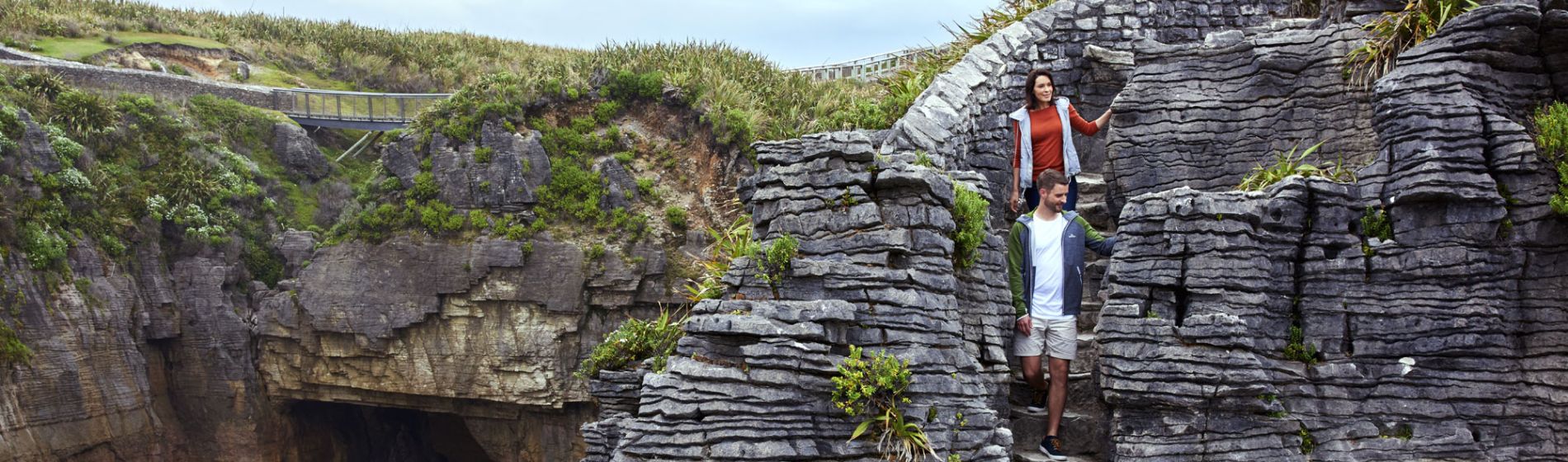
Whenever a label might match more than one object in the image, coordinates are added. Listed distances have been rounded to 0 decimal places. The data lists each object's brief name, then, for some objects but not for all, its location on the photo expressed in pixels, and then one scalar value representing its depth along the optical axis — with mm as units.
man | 7992
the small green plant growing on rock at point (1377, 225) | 7871
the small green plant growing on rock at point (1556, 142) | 7273
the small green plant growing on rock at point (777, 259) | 7340
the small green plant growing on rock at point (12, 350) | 19938
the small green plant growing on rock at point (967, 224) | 8195
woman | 9367
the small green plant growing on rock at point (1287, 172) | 8438
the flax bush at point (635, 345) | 10750
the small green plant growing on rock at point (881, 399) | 6910
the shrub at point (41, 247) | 21031
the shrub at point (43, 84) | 23825
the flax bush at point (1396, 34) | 8406
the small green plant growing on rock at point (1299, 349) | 7863
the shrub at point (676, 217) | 21859
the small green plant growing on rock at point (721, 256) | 9055
